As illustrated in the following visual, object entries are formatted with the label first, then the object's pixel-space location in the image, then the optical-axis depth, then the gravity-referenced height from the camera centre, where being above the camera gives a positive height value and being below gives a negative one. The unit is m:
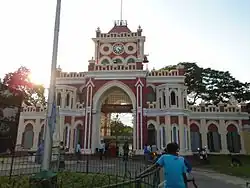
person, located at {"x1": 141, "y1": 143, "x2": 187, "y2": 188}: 4.25 -0.48
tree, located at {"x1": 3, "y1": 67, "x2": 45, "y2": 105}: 36.18 +8.51
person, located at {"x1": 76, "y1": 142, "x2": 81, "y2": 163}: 18.97 -1.04
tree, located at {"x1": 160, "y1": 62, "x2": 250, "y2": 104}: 35.87 +8.57
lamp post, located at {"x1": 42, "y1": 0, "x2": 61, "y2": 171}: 6.67 +0.99
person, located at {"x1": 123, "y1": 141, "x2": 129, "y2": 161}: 20.70 -0.75
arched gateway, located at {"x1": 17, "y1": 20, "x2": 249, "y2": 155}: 24.67 +3.59
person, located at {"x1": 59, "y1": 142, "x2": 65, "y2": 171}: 12.47 -1.31
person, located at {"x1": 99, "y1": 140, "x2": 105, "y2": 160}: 21.95 -0.72
